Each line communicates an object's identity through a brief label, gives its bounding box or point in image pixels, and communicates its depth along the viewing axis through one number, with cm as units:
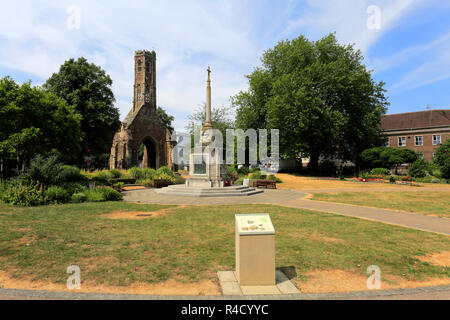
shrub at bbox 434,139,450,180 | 2822
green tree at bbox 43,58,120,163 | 3459
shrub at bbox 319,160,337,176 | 3568
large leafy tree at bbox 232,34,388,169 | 2981
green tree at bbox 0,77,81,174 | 1694
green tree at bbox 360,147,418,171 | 3173
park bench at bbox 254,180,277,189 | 2183
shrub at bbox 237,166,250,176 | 3211
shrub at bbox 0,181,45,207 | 1166
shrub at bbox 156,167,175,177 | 2591
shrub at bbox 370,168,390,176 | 3069
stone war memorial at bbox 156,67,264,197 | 1789
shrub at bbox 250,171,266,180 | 2680
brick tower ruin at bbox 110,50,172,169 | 3544
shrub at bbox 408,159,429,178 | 2891
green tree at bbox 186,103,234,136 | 4381
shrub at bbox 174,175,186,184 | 2465
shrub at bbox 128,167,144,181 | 2483
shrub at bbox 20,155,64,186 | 1309
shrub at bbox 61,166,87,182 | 1740
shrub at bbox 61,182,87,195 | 1377
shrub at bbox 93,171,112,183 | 1997
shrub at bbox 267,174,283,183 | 2670
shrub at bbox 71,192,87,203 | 1288
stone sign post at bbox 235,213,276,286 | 418
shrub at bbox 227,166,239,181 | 2746
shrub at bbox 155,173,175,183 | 2321
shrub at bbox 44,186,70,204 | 1230
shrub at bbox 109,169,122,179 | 2288
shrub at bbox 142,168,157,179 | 2477
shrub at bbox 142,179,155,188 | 2256
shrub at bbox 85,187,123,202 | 1356
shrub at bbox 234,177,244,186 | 2356
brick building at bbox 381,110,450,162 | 4459
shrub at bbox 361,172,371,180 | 3000
